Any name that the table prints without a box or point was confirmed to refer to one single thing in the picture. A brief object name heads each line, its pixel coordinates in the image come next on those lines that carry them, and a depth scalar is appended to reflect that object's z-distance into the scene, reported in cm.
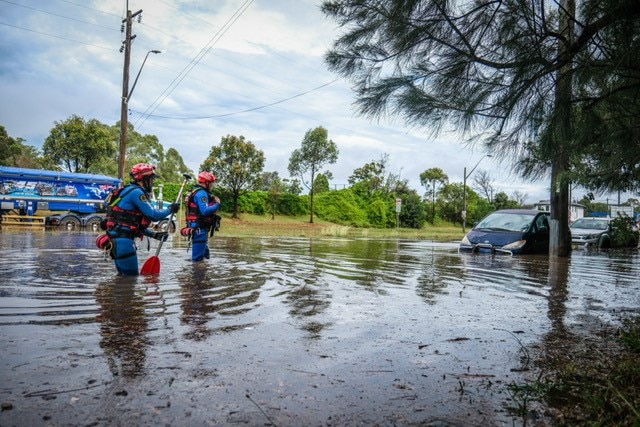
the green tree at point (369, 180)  5503
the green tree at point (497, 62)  450
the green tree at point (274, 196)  4673
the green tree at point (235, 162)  4078
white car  2067
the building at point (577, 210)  7464
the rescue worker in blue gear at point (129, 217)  732
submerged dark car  1435
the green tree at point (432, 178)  6391
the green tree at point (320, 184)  5479
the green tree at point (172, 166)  6206
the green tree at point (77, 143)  3584
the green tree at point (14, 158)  3878
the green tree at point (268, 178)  5616
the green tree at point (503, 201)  6475
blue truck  2480
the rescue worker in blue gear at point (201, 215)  949
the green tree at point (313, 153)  4547
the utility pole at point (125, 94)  2266
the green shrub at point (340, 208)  5090
